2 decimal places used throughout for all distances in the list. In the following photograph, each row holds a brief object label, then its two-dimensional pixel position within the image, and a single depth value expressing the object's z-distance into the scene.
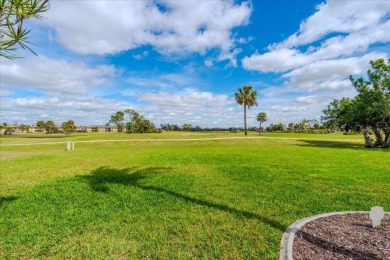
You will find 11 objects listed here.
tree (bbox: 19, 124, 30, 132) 151.81
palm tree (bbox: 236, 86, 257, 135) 61.78
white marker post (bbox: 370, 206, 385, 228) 4.74
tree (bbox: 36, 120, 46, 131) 118.31
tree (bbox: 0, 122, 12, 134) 105.60
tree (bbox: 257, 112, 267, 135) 92.75
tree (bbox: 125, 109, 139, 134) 92.19
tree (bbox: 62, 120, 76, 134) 118.06
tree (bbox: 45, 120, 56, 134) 117.76
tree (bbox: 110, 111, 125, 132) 99.81
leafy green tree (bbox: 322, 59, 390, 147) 25.11
